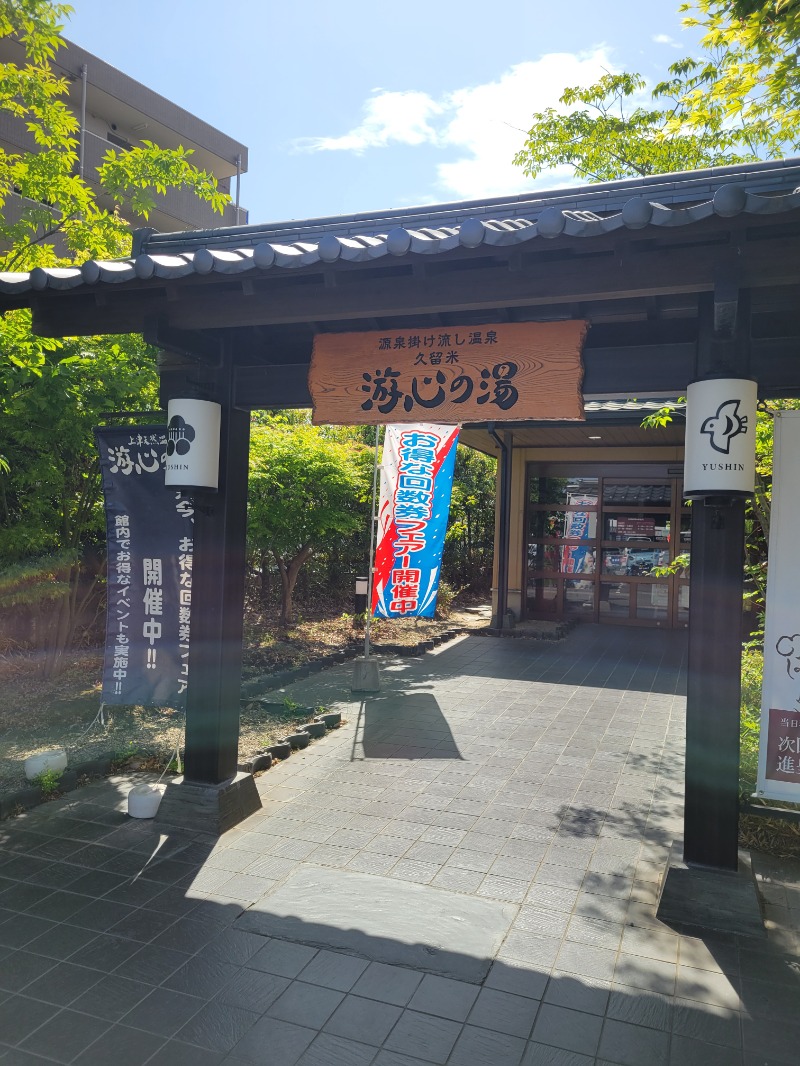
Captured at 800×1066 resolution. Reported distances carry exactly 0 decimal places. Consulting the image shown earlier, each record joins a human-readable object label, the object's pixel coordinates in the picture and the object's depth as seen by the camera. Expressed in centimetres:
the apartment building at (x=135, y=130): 2027
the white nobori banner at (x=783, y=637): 436
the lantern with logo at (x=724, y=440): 413
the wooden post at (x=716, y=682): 441
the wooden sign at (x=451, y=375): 467
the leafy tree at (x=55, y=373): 787
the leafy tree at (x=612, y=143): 1286
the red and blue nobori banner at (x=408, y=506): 1006
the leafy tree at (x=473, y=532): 1964
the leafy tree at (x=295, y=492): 1234
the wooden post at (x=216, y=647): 565
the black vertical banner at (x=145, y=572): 610
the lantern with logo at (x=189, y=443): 541
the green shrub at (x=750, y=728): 604
